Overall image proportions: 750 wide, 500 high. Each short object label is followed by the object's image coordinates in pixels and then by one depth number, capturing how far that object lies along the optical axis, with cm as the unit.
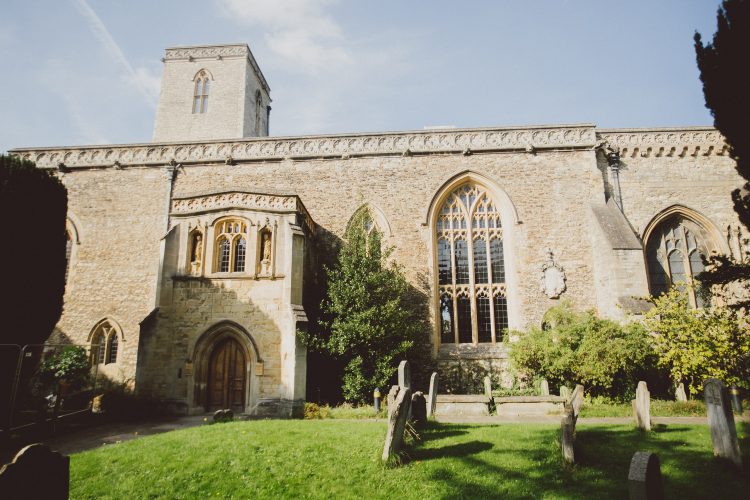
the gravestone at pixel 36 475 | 323
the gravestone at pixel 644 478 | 300
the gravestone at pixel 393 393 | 789
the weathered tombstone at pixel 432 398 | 1078
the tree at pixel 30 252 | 975
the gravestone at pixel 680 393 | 1150
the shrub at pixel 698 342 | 952
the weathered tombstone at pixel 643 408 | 798
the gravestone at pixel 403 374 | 1029
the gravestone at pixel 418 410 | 884
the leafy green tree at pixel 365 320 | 1225
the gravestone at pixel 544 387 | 1234
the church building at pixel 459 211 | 1472
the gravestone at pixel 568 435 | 604
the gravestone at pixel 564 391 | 1152
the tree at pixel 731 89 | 661
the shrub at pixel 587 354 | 1136
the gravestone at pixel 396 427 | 625
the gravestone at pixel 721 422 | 592
